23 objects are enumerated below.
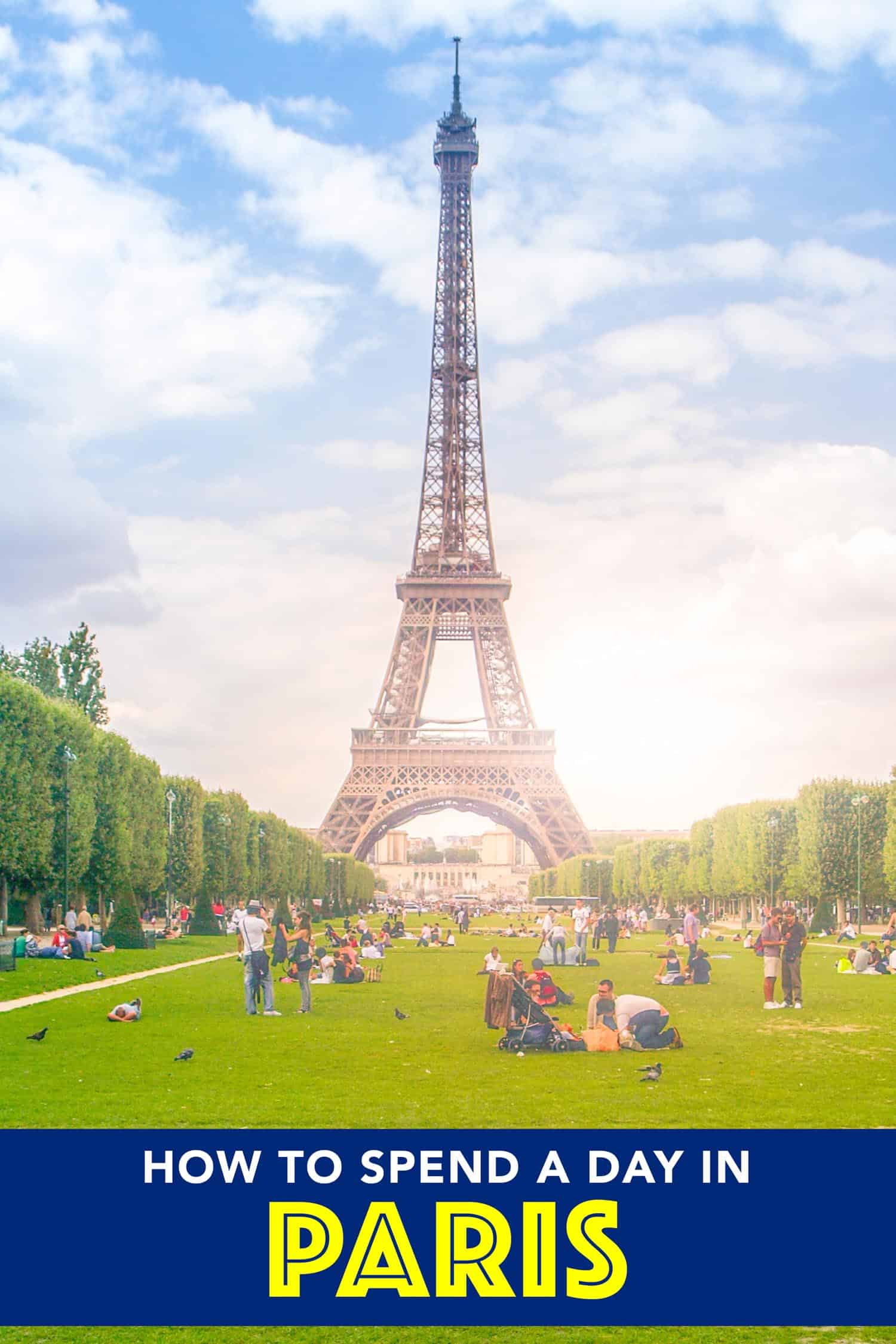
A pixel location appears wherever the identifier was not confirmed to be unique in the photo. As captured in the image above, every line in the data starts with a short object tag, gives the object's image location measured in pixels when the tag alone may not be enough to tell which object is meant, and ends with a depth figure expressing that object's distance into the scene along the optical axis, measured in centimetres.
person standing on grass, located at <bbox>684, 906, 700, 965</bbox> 3369
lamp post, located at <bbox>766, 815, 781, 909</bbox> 6749
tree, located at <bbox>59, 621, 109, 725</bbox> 7975
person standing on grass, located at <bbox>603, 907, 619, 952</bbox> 4547
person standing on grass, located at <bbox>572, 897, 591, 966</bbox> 3941
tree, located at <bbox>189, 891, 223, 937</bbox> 5838
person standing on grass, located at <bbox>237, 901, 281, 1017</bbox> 2159
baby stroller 1858
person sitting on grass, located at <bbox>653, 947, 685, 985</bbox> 3088
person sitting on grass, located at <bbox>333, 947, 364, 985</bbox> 3170
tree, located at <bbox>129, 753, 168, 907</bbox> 5547
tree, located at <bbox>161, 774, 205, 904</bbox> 6366
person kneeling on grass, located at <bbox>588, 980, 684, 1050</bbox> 1869
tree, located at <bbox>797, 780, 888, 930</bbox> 6344
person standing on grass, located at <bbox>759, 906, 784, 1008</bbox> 2461
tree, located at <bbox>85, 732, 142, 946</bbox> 5206
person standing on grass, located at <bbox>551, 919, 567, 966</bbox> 3706
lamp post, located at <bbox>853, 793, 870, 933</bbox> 5431
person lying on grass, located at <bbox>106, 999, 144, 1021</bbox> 2225
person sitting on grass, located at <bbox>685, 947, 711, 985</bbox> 3100
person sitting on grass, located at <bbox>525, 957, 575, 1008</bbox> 2211
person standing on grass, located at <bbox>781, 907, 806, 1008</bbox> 2408
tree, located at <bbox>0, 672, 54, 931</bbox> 4250
